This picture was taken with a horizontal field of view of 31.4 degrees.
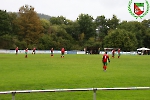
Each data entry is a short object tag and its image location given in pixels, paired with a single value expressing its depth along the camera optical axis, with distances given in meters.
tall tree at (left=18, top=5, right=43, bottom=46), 100.97
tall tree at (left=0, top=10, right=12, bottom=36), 92.56
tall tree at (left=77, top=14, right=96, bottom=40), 130.00
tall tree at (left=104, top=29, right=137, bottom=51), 106.81
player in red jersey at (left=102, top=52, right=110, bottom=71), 24.15
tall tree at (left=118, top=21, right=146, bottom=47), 120.69
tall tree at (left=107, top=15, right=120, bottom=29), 137.88
